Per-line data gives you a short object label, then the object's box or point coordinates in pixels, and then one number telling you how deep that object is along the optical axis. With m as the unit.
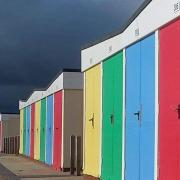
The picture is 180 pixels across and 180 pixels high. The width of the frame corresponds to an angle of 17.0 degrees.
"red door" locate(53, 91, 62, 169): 21.41
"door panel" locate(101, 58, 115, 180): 13.73
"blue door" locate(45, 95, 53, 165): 23.59
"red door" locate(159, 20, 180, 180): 9.30
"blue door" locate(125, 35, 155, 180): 10.59
